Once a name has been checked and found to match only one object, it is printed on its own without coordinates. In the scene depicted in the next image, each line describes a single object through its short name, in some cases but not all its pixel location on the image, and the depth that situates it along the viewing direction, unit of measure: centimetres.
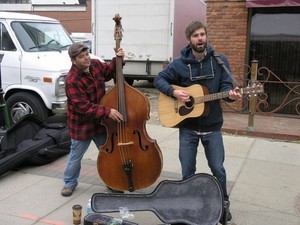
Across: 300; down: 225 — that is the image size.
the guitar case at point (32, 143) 371
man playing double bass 296
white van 510
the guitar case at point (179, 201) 247
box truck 796
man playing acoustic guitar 262
